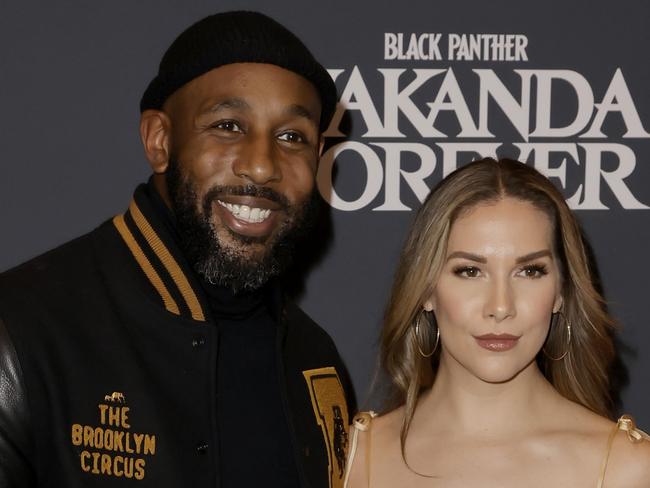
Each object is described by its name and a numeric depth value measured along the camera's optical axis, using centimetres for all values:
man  181
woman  193
